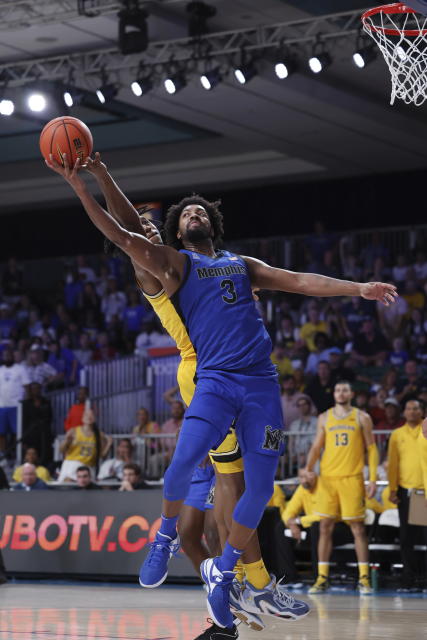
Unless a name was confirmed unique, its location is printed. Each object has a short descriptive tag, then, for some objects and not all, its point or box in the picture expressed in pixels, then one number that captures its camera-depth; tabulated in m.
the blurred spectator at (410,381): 17.33
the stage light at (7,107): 17.05
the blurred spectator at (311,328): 20.52
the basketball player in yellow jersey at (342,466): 13.00
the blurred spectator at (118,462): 15.93
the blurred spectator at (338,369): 18.27
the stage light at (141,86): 16.28
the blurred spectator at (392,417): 15.90
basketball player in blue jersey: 6.76
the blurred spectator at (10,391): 20.02
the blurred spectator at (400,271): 21.05
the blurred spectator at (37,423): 18.14
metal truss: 15.31
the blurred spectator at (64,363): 21.89
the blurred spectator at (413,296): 20.53
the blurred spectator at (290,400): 17.12
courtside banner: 13.88
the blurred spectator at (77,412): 18.31
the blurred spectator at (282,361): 19.53
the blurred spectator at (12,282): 25.94
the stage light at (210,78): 15.91
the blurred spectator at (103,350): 22.48
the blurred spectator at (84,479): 14.93
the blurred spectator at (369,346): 19.77
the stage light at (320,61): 15.16
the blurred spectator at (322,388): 17.30
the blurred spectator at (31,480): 15.59
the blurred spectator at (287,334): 20.67
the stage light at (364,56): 14.74
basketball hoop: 9.16
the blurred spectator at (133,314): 23.02
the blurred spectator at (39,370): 20.98
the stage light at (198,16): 15.60
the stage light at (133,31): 15.18
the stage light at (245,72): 15.61
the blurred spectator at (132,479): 14.61
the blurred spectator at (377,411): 16.50
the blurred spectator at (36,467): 16.09
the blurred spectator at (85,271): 25.09
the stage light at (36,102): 17.03
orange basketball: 6.88
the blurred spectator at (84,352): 22.53
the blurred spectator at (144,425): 17.55
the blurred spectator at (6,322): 24.06
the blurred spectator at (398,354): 19.55
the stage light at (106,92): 16.55
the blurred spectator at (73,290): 24.53
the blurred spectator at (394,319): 20.31
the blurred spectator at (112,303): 23.62
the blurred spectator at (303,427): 15.73
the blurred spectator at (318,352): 19.58
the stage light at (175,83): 16.08
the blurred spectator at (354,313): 20.67
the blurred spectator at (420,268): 20.86
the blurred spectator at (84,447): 16.61
